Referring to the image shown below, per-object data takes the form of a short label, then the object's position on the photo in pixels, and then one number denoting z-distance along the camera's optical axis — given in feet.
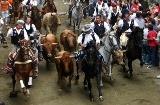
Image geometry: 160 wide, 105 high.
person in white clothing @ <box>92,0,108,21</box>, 64.08
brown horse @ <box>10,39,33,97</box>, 40.32
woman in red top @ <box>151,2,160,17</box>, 62.75
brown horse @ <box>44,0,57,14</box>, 64.39
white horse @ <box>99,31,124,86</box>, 46.39
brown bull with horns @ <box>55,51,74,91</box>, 43.11
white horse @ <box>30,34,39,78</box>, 47.60
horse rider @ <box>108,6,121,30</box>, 62.18
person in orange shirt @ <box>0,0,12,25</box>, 69.51
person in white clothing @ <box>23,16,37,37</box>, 50.53
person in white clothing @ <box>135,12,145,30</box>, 57.21
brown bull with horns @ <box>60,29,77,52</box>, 52.70
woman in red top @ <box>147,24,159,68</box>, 52.44
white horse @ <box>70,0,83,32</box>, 68.28
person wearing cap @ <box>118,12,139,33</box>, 52.49
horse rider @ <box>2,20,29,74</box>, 43.80
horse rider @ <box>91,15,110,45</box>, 49.90
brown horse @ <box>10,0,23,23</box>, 72.31
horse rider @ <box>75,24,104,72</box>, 44.55
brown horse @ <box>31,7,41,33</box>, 59.21
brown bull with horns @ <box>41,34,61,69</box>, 50.08
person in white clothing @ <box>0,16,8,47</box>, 59.65
